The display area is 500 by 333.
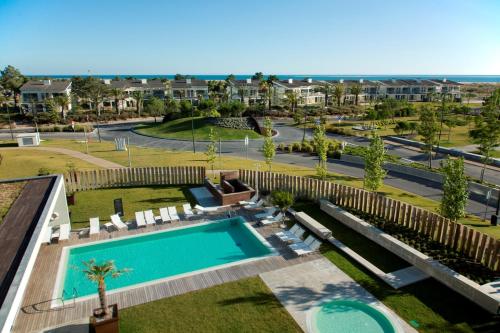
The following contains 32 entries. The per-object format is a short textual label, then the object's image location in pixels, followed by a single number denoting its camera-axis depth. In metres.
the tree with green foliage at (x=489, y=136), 29.71
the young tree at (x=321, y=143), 26.77
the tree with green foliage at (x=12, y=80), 95.14
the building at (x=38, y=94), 90.66
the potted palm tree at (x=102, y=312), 10.46
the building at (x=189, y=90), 111.41
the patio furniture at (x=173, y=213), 20.11
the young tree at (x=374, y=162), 20.34
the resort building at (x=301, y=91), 107.98
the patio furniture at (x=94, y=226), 18.31
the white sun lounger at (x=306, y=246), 15.80
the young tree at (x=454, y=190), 15.48
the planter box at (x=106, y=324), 10.41
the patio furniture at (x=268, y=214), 19.86
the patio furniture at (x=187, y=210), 20.56
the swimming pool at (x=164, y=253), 14.48
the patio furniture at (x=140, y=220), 19.12
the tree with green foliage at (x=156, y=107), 79.43
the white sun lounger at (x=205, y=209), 21.09
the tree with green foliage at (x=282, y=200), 19.88
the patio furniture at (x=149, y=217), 19.31
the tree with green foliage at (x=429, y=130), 37.09
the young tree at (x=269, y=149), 28.14
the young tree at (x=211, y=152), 29.17
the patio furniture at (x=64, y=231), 17.33
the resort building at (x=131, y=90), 101.56
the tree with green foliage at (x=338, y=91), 101.38
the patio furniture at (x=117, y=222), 18.80
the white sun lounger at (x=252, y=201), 21.94
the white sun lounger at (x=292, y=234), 16.78
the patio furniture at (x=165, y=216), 19.72
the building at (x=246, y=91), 110.62
